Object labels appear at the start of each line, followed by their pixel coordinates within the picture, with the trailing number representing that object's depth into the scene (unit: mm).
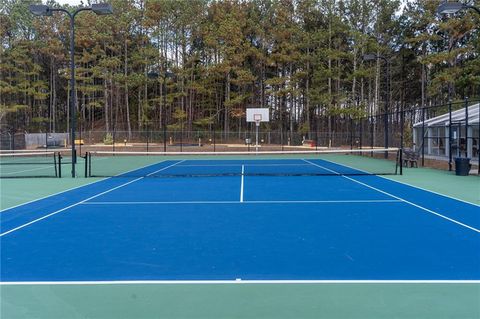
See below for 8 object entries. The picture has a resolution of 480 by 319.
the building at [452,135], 20159
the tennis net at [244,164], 19031
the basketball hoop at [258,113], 39372
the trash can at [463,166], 16547
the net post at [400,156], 17331
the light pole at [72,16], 15055
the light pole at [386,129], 25281
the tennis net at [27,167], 18547
